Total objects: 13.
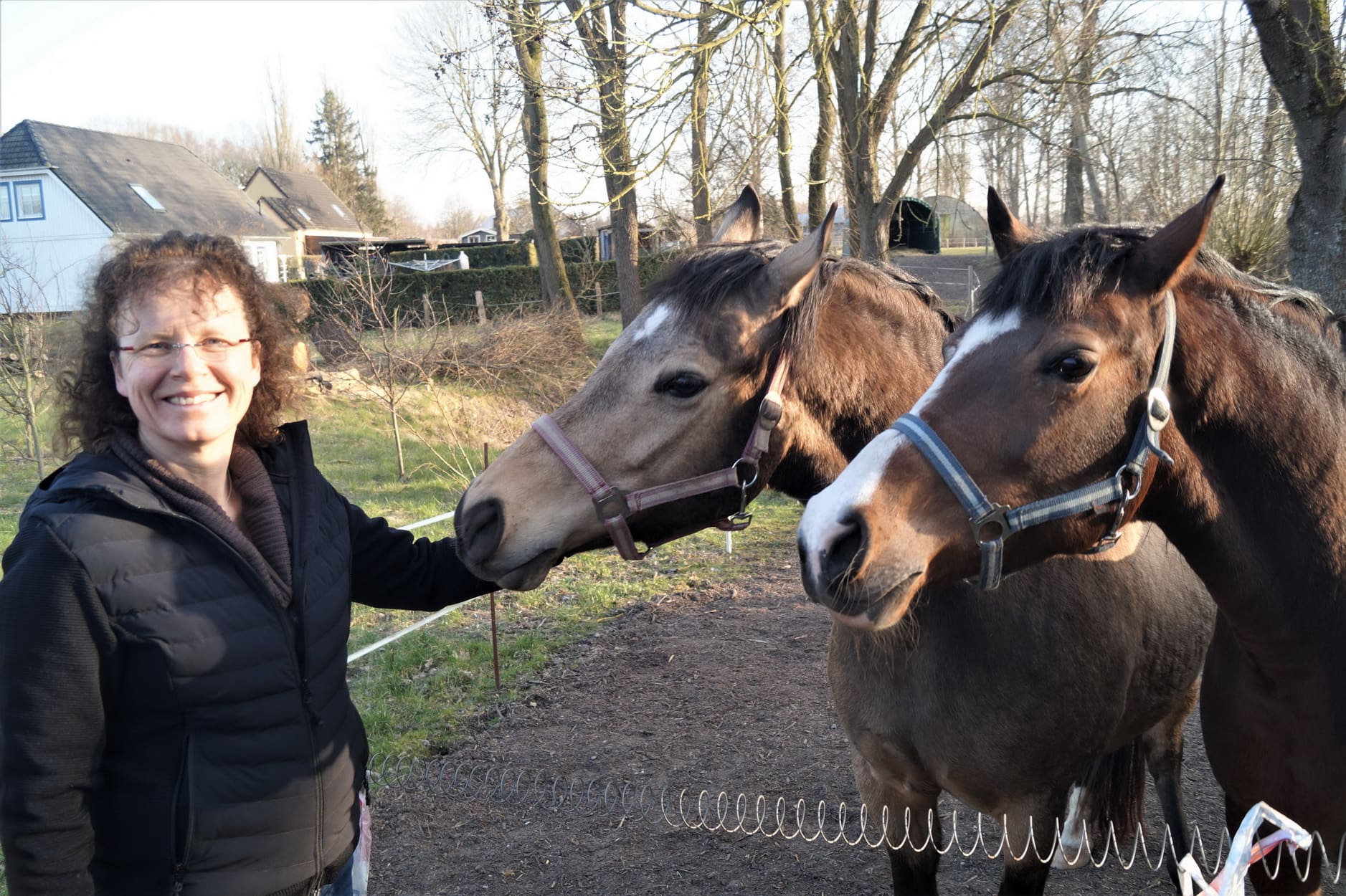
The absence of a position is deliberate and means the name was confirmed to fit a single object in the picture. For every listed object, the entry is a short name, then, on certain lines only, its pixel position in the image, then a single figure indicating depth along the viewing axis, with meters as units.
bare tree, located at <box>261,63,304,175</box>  47.84
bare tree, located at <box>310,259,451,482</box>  10.74
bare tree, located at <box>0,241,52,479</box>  9.45
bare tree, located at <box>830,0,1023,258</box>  8.74
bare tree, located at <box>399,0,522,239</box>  7.54
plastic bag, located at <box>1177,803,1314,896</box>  1.62
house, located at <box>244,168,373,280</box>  41.50
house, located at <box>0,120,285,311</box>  28.20
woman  1.53
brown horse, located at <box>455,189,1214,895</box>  2.09
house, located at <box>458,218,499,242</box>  58.89
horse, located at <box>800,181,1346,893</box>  1.59
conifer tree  47.62
